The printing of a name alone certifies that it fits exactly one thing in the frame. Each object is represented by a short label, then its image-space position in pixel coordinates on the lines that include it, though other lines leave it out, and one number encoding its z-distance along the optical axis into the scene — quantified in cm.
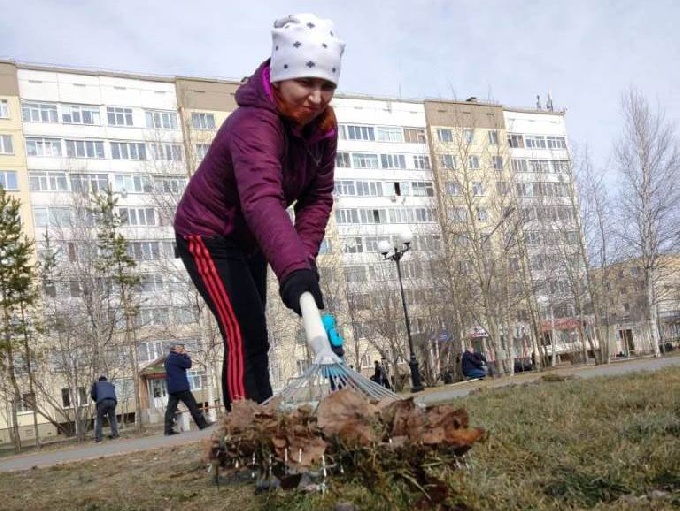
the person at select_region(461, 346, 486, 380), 2470
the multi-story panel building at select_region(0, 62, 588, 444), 3388
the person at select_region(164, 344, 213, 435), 1228
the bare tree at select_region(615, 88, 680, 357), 3234
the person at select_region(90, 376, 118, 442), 1639
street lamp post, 2171
